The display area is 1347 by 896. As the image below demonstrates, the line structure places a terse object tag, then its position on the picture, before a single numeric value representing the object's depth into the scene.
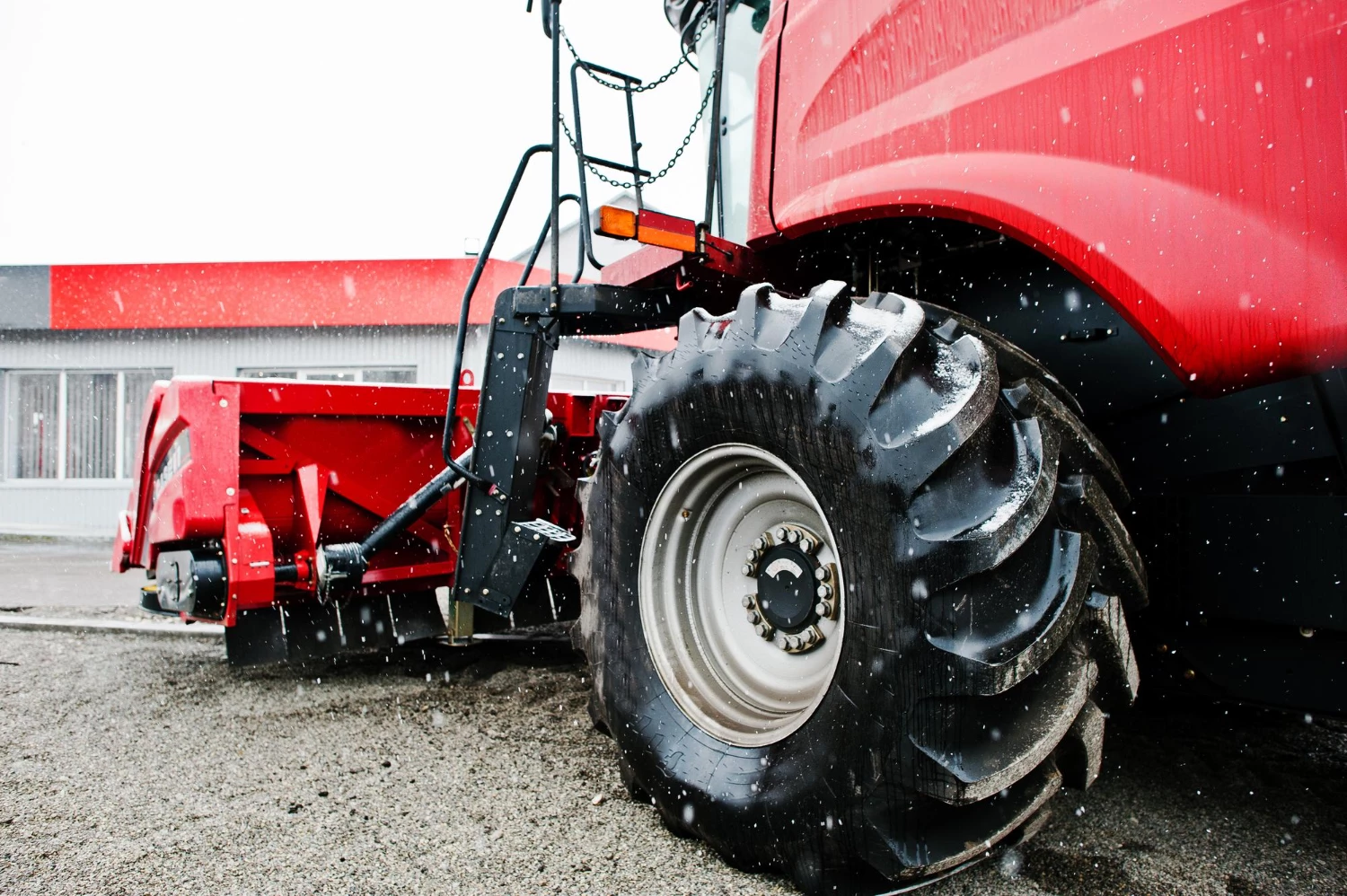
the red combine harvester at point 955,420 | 1.61
